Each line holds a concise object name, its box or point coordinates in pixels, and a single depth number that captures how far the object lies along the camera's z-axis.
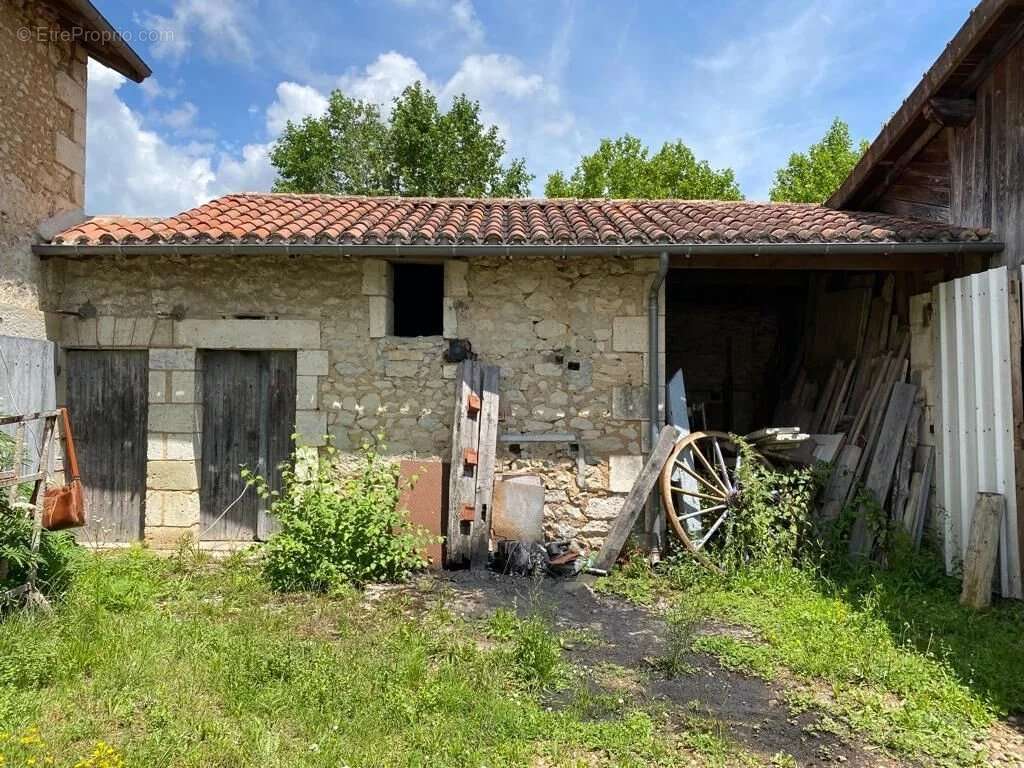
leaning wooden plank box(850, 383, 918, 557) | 6.27
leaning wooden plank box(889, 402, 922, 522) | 6.32
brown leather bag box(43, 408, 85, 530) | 4.69
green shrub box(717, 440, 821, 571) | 5.85
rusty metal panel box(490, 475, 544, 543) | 6.14
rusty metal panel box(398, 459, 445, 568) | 6.13
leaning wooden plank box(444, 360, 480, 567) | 6.05
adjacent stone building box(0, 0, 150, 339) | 5.73
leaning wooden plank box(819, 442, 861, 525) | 6.44
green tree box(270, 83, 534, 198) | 20.58
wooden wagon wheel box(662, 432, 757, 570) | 6.05
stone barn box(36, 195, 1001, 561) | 6.36
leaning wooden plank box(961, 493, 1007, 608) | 5.14
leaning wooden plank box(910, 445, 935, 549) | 6.14
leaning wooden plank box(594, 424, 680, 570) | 6.09
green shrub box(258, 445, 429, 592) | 5.48
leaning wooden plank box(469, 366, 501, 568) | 6.07
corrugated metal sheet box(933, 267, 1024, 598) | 5.22
